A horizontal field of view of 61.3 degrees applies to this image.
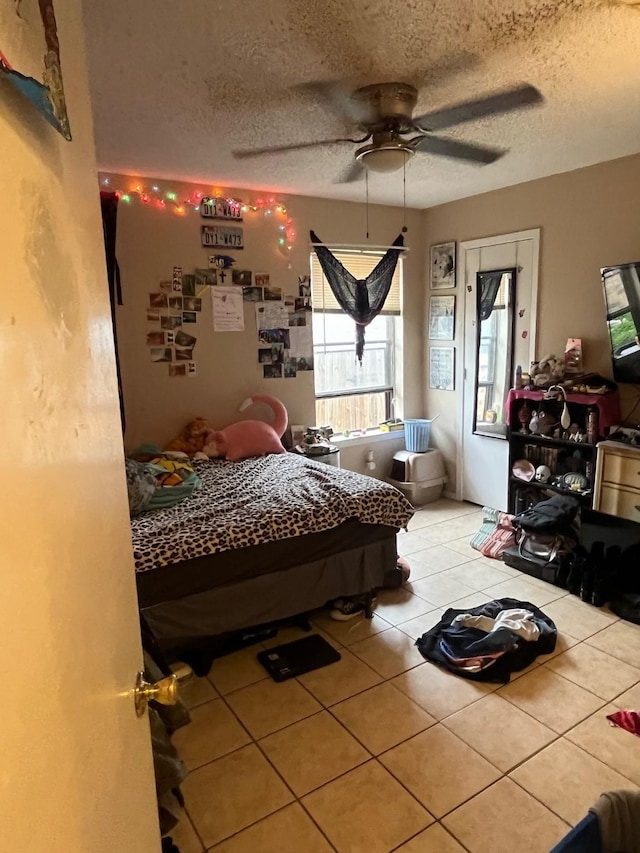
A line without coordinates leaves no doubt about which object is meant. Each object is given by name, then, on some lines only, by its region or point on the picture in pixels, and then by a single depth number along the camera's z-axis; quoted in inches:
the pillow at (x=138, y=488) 105.3
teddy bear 146.3
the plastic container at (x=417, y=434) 190.2
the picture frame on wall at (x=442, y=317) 182.8
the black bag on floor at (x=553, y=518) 133.3
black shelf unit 139.7
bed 93.2
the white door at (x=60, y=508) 18.2
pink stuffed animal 146.6
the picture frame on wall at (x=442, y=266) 179.3
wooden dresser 120.5
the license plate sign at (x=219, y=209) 147.2
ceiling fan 88.3
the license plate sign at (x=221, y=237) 148.7
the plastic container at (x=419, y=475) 185.5
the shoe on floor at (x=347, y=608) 116.0
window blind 171.5
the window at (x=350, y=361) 175.6
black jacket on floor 97.2
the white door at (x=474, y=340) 156.6
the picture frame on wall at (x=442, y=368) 186.1
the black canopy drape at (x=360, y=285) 169.6
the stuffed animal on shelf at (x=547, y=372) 145.1
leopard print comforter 94.3
